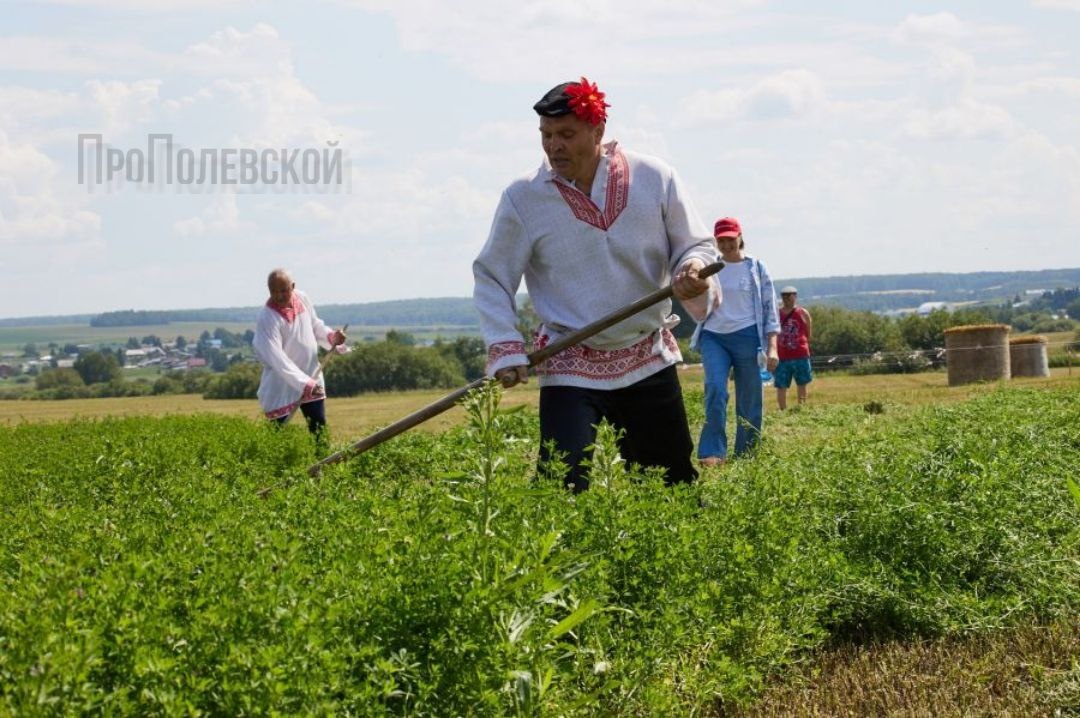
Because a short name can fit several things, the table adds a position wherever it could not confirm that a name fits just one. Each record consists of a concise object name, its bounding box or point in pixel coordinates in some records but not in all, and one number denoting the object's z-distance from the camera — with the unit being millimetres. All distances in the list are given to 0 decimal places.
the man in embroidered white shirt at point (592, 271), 6055
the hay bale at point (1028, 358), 26719
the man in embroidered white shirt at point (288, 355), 11625
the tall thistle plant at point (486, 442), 4305
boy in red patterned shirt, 17203
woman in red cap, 10820
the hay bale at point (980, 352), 25312
